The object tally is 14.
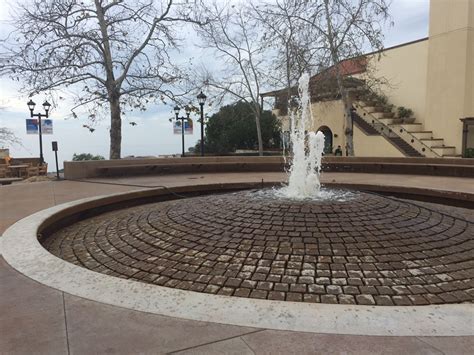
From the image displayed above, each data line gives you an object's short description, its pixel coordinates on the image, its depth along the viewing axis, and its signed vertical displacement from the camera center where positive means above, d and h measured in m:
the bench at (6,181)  18.36 -1.16
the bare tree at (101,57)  14.89 +4.00
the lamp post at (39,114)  20.45 +2.48
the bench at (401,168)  12.37 -0.60
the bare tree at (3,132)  25.39 +1.66
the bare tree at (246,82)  24.16 +4.54
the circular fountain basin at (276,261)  2.87 -1.19
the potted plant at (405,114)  28.57 +2.78
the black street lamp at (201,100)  18.03 +2.58
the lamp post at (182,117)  18.23 +2.20
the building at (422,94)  23.56 +3.96
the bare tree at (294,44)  19.14 +5.61
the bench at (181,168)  13.28 -0.51
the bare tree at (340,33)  17.95 +5.68
